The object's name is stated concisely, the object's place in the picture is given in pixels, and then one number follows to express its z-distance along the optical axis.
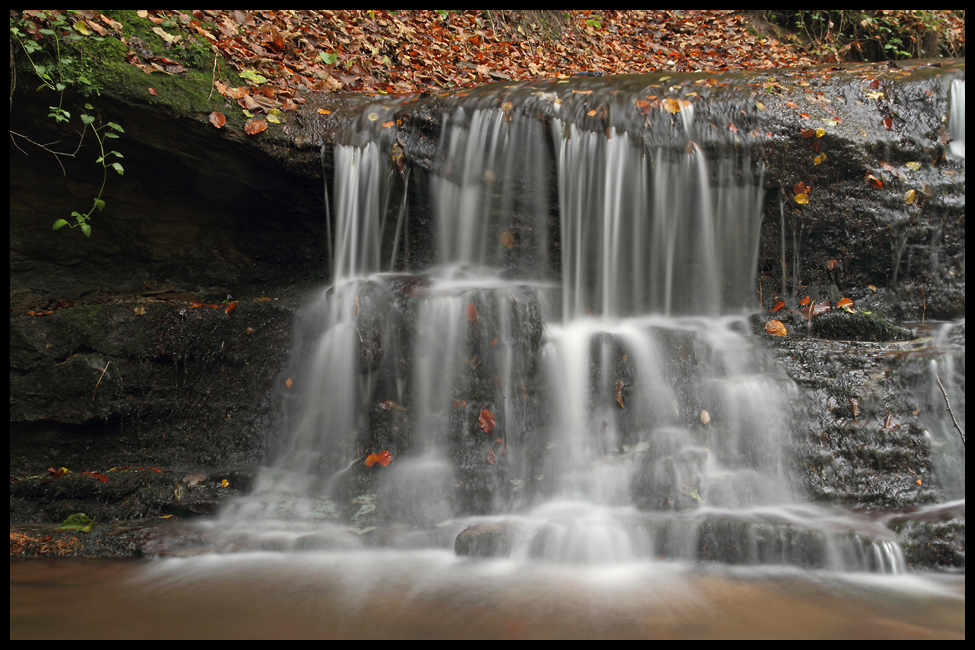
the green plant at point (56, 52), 3.99
